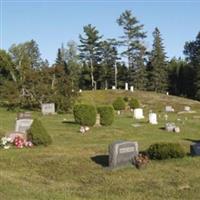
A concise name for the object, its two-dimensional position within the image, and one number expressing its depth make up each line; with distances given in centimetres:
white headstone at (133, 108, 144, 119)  3988
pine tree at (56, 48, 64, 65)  10922
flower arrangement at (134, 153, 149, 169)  1791
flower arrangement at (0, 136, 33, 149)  2203
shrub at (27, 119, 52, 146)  2245
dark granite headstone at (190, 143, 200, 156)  2006
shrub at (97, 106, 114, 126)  3272
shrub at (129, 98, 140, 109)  5456
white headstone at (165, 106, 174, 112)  5247
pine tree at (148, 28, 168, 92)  9194
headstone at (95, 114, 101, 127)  3247
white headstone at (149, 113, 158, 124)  3538
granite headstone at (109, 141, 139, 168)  1791
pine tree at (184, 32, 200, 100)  8801
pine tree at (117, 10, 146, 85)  9248
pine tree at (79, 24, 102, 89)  9719
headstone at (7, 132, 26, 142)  2258
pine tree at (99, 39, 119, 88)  9596
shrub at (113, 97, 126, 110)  5228
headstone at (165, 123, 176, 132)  3156
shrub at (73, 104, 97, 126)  3154
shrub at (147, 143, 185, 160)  1908
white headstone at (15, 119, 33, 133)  2641
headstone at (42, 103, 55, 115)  4262
